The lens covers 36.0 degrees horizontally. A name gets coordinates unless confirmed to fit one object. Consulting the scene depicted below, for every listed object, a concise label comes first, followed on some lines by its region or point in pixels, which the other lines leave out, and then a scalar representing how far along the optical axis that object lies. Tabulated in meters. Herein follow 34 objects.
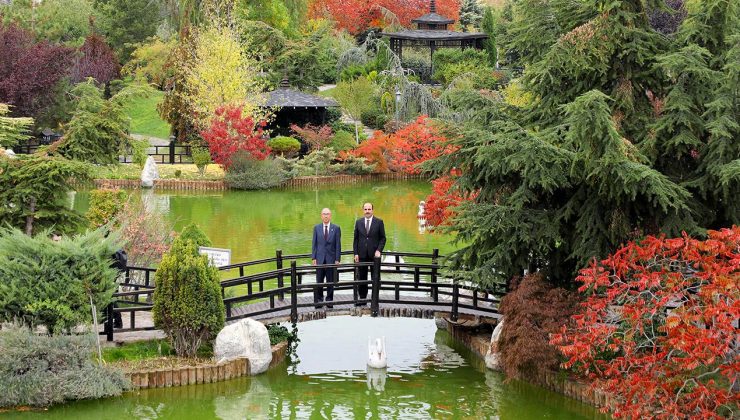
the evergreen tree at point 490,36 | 61.12
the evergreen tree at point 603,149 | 15.06
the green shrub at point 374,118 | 50.93
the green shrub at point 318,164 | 40.72
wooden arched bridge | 17.00
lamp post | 46.99
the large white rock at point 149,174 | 38.16
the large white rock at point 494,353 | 16.44
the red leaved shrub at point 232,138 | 38.59
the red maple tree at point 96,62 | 53.69
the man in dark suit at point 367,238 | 18.03
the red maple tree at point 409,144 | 37.07
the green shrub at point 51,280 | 14.58
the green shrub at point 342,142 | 43.47
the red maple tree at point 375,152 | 41.78
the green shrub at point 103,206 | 23.30
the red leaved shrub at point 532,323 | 15.21
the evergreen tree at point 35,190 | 18.28
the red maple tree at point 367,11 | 70.12
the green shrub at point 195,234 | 18.77
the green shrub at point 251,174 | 38.53
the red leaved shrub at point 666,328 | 12.20
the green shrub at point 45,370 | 14.18
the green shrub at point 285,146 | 42.94
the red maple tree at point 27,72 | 43.94
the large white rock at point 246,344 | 15.87
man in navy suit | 18.06
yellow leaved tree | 41.31
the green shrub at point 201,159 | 40.00
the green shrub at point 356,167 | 41.09
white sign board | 18.88
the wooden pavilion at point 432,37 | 59.03
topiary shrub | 15.53
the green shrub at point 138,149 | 22.77
